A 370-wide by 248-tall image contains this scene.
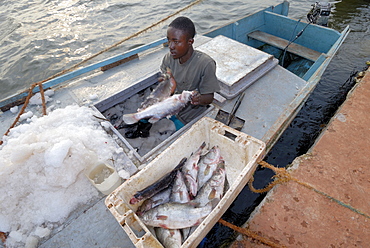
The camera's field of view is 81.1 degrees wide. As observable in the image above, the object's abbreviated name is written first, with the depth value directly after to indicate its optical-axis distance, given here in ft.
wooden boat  9.06
